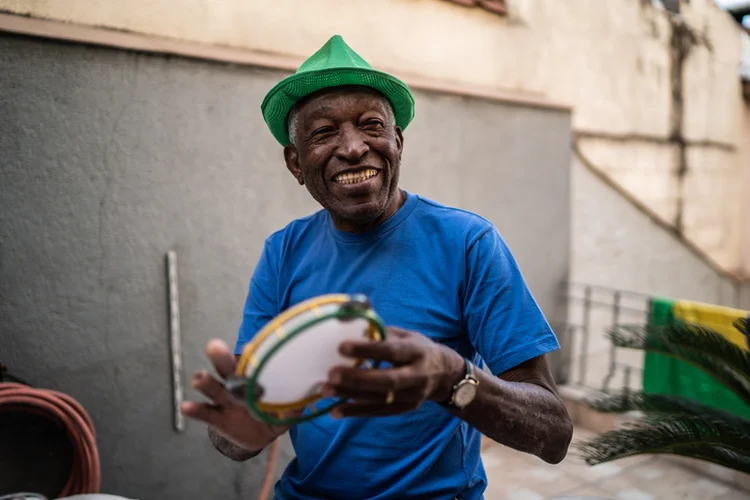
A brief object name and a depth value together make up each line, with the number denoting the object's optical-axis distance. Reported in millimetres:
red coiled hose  2645
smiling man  1376
